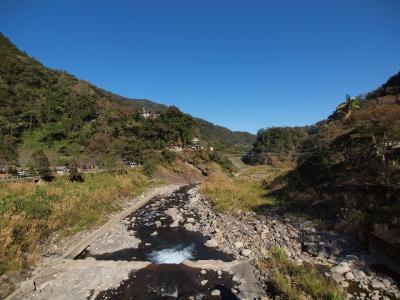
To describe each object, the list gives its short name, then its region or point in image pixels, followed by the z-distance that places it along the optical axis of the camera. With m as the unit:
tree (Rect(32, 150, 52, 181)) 20.59
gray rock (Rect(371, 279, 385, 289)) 6.71
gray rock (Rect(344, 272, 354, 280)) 7.21
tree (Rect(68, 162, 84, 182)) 21.64
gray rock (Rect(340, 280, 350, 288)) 6.88
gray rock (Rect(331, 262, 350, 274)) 7.51
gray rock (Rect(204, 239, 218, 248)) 11.05
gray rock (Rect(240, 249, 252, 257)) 9.60
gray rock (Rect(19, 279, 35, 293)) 7.00
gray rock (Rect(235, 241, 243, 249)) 10.52
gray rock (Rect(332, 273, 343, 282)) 7.13
